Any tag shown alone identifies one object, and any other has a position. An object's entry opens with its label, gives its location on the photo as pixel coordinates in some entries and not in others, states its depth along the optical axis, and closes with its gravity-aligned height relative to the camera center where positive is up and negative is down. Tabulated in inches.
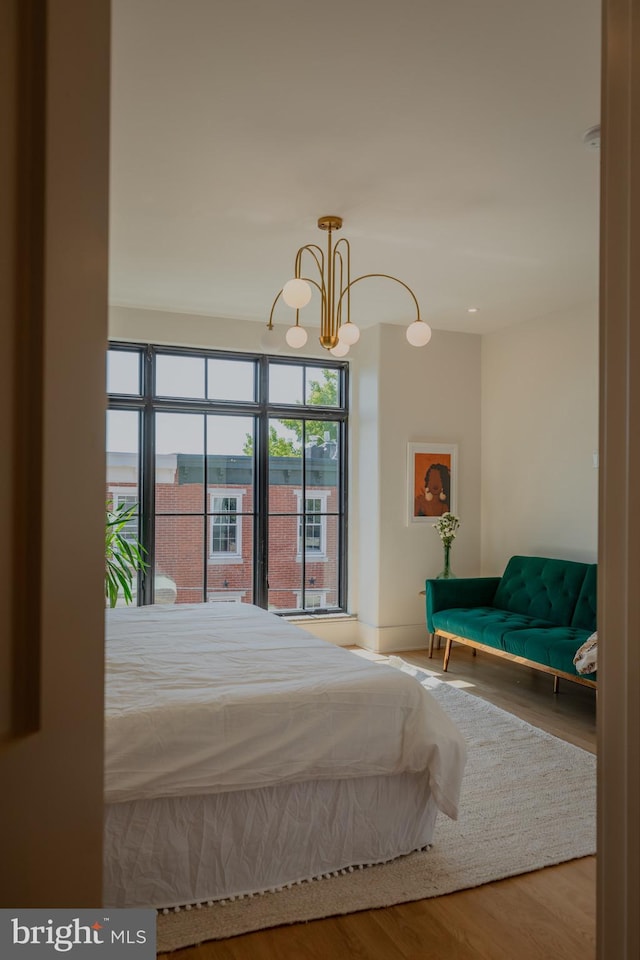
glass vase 230.8 -22.8
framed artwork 234.2 +4.8
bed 84.4 -36.1
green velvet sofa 170.4 -34.5
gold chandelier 121.8 +34.4
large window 215.0 +6.8
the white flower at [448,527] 229.6 -10.7
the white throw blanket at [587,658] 152.6 -35.8
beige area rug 87.0 -52.5
